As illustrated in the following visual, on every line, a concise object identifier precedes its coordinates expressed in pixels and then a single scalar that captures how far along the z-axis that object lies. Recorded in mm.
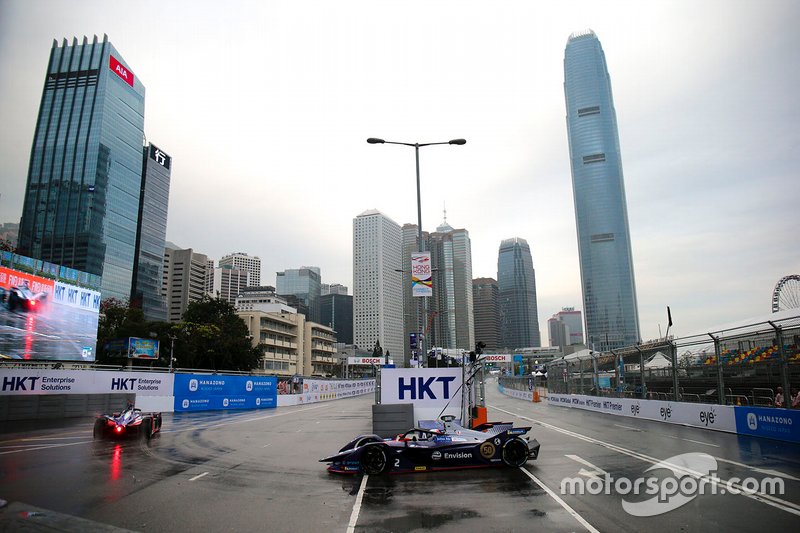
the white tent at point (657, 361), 30414
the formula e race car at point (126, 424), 17141
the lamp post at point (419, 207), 18922
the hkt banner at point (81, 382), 23750
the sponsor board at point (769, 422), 14156
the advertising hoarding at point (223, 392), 33019
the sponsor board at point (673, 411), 17609
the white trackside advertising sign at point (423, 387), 17156
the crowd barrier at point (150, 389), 24245
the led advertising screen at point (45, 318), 24750
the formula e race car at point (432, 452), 10938
